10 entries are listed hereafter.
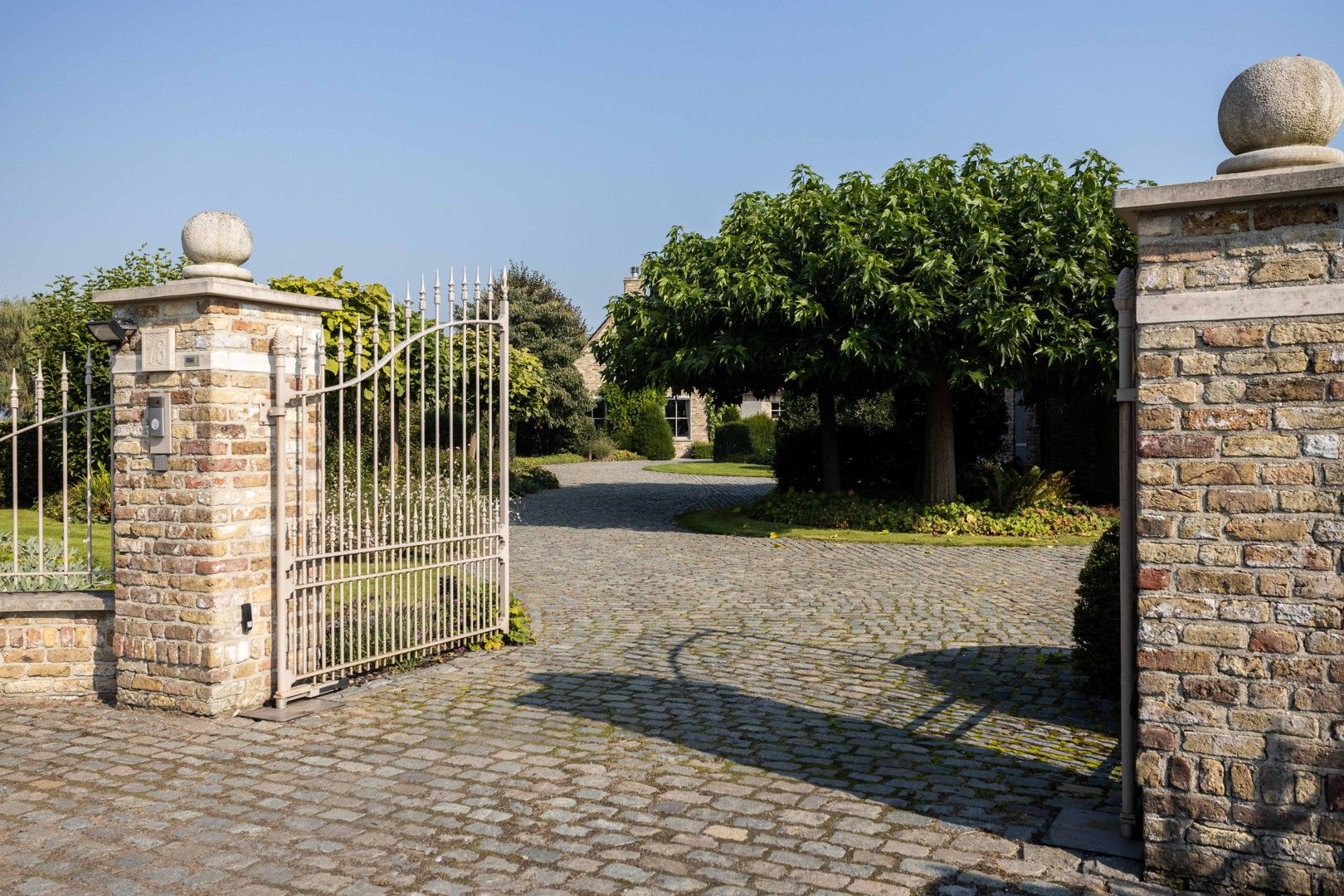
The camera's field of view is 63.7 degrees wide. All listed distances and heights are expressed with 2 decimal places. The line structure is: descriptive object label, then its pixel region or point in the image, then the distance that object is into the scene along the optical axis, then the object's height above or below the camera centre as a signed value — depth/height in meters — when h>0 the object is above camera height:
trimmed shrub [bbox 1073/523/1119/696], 6.30 -1.13
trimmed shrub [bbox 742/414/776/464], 37.94 -0.05
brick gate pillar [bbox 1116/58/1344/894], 3.68 -0.25
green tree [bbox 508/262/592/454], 37.41 +2.83
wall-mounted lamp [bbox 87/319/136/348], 6.25 +0.62
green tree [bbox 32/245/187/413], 16.41 +1.91
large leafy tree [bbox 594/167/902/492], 14.05 +1.76
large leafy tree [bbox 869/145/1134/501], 13.48 +2.05
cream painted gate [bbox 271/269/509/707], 6.50 -0.72
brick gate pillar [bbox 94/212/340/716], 6.09 -0.26
